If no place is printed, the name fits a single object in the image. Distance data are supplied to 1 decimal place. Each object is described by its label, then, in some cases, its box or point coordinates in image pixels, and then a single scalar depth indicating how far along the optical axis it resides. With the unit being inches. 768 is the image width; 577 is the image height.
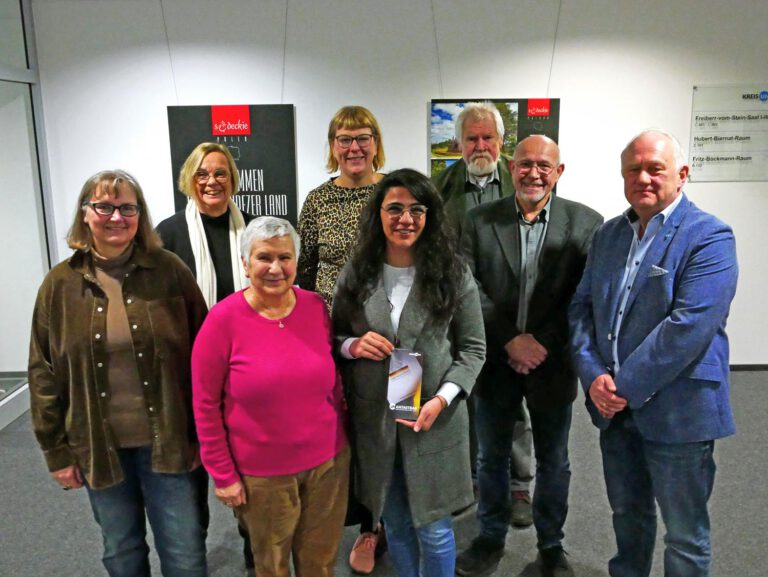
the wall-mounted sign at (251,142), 160.1
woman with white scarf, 84.8
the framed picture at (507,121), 161.3
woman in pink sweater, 59.7
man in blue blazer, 61.0
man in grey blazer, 78.5
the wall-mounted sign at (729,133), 162.7
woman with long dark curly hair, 65.3
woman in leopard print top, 89.2
